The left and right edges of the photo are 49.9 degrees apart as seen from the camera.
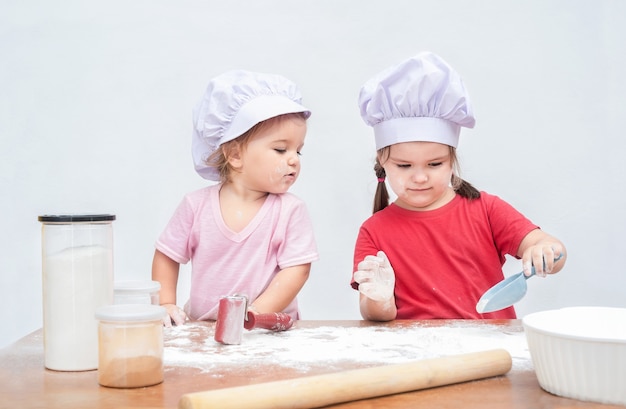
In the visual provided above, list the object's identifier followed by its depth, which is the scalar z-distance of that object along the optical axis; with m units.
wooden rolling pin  0.62
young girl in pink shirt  1.38
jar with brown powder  0.74
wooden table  0.69
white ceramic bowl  0.66
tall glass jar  0.82
